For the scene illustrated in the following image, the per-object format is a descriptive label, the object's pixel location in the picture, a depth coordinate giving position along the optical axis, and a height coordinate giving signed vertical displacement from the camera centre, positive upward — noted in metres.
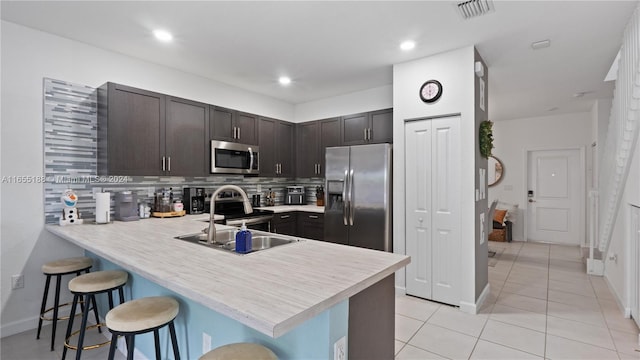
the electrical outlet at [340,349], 1.25 -0.71
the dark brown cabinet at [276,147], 4.48 +0.52
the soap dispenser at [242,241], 1.77 -0.36
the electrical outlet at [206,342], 1.69 -0.92
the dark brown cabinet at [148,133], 2.94 +0.50
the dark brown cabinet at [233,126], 3.85 +0.74
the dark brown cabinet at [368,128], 4.04 +0.74
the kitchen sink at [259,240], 2.13 -0.43
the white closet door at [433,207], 3.14 -0.29
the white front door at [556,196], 5.98 -0.32
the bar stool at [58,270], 2.38 -0.72
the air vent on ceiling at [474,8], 2.30 +1.36
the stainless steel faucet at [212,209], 1.99 -0.19
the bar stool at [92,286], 1.97 -0.73
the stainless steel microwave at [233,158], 3.80 +0.30
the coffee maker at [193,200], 3.71 -0.25
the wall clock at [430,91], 3.19 +0.97
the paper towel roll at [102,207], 2.82 -0.26
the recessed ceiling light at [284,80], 4.02 +1.37
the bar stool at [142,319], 1.52 -0.72
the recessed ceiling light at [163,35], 2.76 +1.36
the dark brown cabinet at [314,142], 4.61 +0.60
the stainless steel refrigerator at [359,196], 3.49 -0.19
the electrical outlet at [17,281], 2.64 -0.90
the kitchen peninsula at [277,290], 1.09 -0.44
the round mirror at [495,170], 6.66 +0.24
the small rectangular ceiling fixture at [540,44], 2.95 +1.36
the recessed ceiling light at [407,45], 2.94 +1.35
